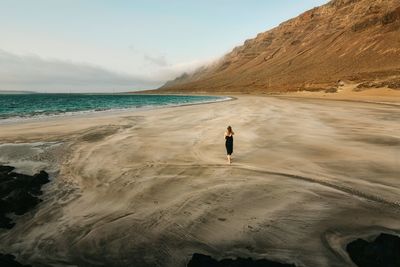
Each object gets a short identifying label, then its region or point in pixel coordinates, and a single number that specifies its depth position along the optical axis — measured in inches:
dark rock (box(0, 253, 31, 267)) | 250.7
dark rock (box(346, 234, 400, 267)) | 236.8
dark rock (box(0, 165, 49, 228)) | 351.3
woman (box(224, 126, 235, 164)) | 519.9
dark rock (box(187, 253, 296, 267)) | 242.2
